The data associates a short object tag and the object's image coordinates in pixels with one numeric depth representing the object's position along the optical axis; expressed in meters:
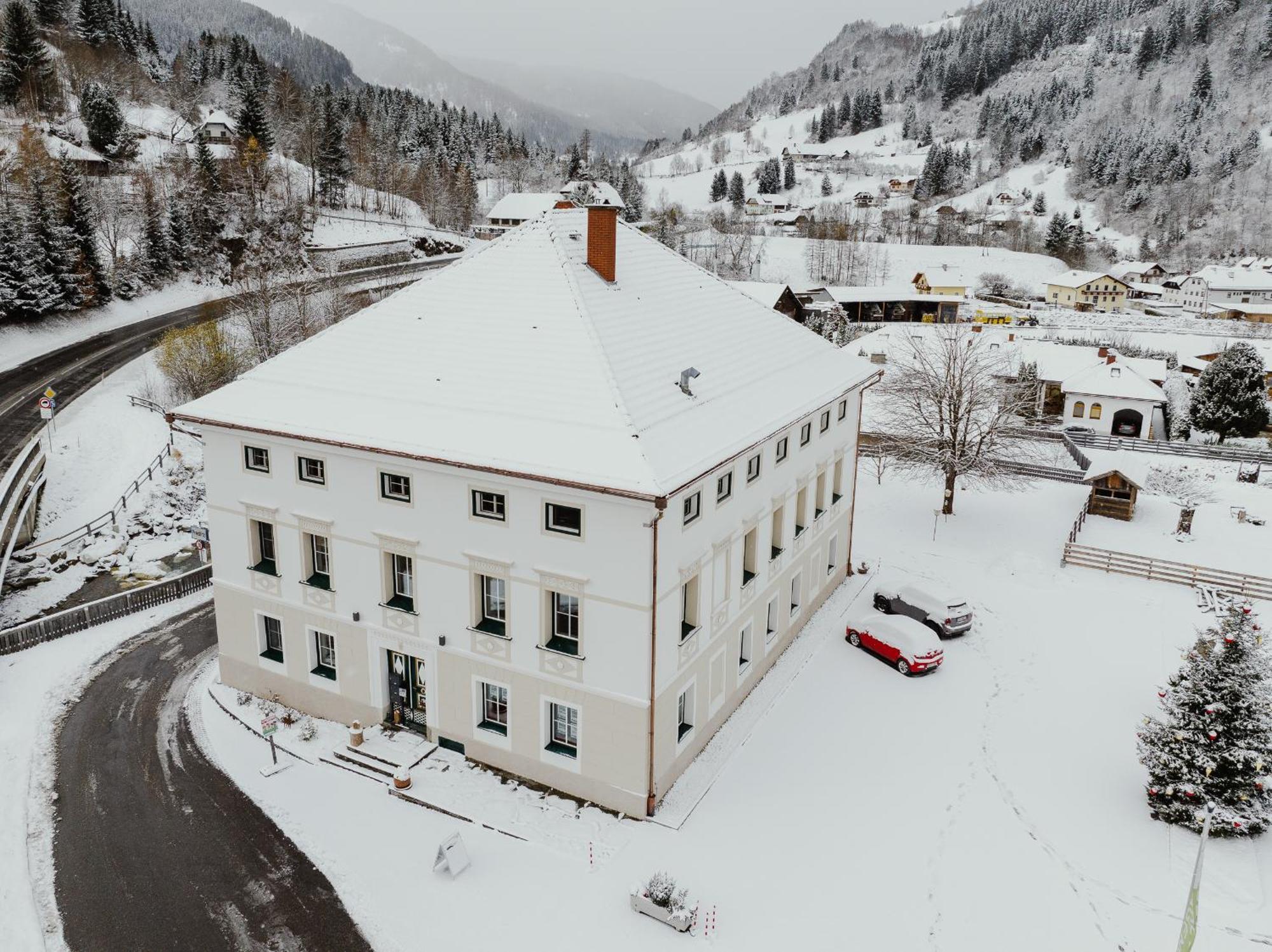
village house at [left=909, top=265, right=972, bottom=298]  116.38
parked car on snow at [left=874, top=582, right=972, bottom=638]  27.17
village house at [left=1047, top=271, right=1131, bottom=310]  117.94
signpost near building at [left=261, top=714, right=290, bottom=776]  19.85
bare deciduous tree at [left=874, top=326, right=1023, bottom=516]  37.56
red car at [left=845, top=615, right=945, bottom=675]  24.81
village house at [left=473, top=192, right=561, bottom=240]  105.81
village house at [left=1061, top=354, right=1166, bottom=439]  54.75
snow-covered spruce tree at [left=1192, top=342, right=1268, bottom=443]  53.94
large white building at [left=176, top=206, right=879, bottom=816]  17.77
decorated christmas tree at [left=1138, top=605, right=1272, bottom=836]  17.92
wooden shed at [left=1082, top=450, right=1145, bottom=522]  37.72
